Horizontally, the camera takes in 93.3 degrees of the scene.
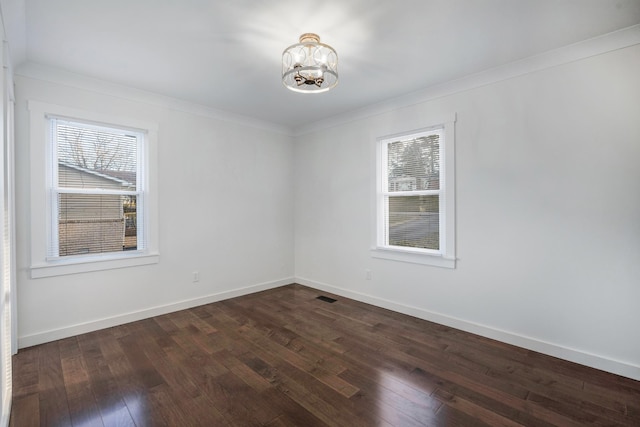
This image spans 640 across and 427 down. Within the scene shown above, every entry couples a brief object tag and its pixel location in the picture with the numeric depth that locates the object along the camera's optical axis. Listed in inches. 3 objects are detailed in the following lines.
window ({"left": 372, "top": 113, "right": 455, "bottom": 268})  132.4
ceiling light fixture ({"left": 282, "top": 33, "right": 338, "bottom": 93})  90.1
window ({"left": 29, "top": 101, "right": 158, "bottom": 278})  115.0
